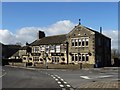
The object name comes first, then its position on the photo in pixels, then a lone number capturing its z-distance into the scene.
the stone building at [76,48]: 32.22
